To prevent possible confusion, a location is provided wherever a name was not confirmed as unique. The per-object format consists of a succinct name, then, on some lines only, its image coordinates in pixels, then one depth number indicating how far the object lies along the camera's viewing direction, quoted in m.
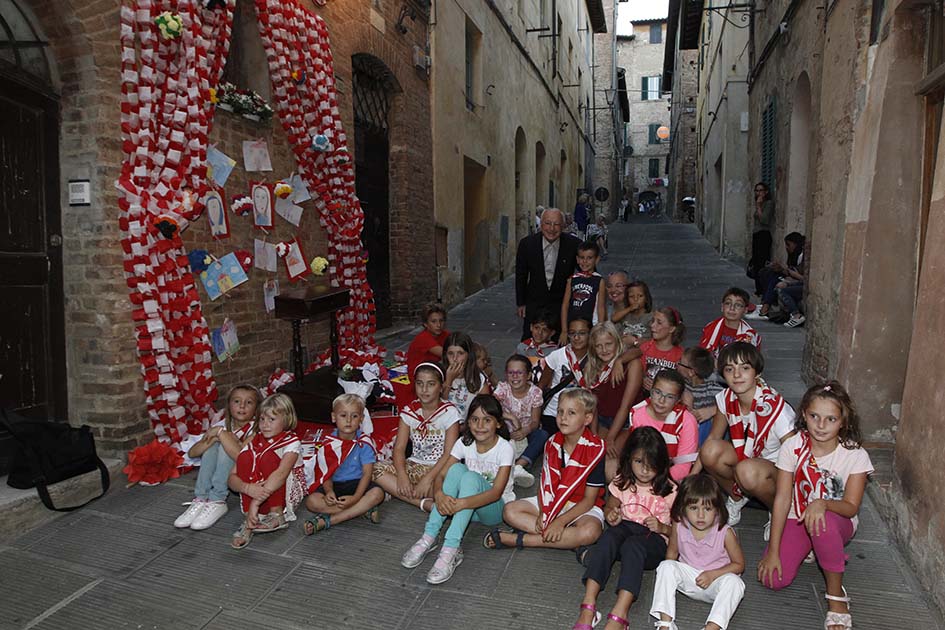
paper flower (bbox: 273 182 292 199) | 6.16
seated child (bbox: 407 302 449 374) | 5.66
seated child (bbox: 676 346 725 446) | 4.54
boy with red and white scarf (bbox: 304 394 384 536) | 3.83
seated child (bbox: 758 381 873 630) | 2.97
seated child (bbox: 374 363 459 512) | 4.03
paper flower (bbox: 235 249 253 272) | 5.71
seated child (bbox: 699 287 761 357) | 5.16
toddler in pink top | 2.85
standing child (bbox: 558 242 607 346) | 5.69
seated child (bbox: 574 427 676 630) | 2.83
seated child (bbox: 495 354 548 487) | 4.62
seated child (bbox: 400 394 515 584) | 3.40
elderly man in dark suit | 5.98
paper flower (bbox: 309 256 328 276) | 6.77
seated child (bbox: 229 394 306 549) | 3.71
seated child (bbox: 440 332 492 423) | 4.83
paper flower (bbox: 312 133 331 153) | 6.48
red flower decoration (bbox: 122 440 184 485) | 4.36
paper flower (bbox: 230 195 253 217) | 5.61
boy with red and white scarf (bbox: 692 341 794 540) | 3.61
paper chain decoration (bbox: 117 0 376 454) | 4.47
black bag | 3.80
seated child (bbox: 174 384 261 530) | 3.80
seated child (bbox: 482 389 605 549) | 3.37
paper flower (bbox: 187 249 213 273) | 5.15
